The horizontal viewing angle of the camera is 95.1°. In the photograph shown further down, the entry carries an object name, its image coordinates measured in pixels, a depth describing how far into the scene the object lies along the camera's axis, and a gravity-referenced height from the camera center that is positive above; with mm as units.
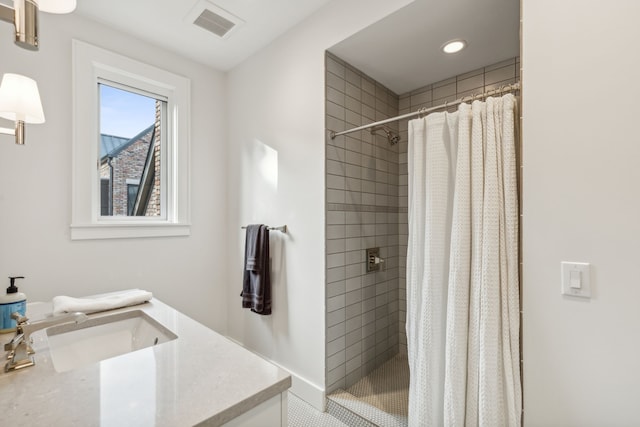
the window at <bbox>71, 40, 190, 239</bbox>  1898 +517
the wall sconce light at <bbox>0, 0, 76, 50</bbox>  637 +439
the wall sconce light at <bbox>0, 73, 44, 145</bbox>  1029 +420
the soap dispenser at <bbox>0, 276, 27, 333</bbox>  1037 -325
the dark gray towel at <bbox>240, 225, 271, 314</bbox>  2047 -357
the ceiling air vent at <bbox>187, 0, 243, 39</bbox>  1815 +1299
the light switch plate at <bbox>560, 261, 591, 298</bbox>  963 -213
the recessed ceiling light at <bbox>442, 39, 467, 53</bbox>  1729 +1029
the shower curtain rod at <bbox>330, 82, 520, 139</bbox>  1166 +510
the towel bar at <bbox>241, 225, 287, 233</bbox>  2018 -81
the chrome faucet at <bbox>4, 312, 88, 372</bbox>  827 -374
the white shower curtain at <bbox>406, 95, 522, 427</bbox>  1122 -224
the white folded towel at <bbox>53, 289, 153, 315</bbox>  1256 -388
